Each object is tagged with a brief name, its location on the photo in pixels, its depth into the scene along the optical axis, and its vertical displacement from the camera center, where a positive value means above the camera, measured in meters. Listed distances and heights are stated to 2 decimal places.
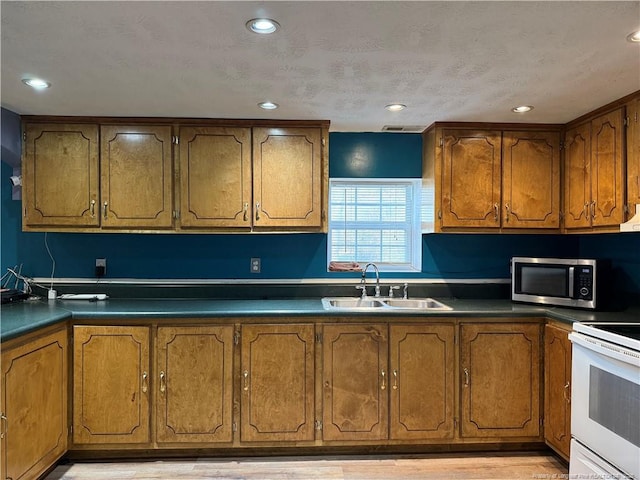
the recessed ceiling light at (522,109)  2.66 +0.80
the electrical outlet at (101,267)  3.18 -0.20
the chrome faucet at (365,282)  3.20 -0.32
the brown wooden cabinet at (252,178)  2.92 +0.41
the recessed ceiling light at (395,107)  2.62 +0.80
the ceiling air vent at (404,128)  3.13 +0.81
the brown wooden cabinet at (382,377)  2.67 -0.84
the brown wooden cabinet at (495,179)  3.02 +0.42
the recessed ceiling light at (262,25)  1.61 +0.80
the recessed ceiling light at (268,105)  2.59 +0.80
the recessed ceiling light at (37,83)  2.24 +0.80
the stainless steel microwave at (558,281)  2.66 -0.26
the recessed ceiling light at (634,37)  1.70 +0.80
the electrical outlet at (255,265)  3.26 -0.19
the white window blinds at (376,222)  3.42 +0.14
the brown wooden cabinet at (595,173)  2.55 +0.42
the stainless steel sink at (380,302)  3.12 -0.45
